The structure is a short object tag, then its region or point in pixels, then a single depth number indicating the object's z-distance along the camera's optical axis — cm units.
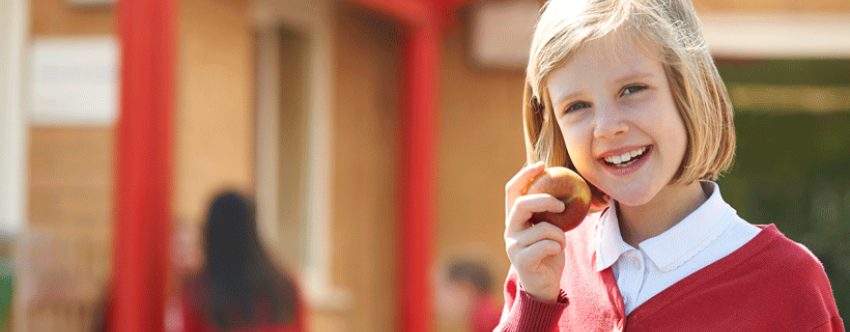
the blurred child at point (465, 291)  460
